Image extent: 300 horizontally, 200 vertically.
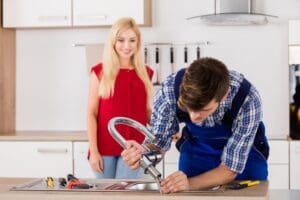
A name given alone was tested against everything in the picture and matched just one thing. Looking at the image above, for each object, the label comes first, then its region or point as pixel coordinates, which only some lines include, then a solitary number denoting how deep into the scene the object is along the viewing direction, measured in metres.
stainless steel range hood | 3.84
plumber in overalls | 1.77
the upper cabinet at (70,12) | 3.99
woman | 3.00
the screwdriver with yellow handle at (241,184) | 1.92
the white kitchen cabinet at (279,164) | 3.68
